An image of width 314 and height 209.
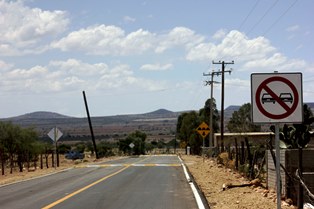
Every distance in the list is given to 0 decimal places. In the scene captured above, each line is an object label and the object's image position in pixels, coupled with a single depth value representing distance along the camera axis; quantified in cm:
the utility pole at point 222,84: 5048
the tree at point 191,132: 7906
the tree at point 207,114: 8273
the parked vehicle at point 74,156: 7447
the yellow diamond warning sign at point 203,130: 3959
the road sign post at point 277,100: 764
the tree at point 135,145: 11033
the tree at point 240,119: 7219
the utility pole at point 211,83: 5680
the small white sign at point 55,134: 3444
